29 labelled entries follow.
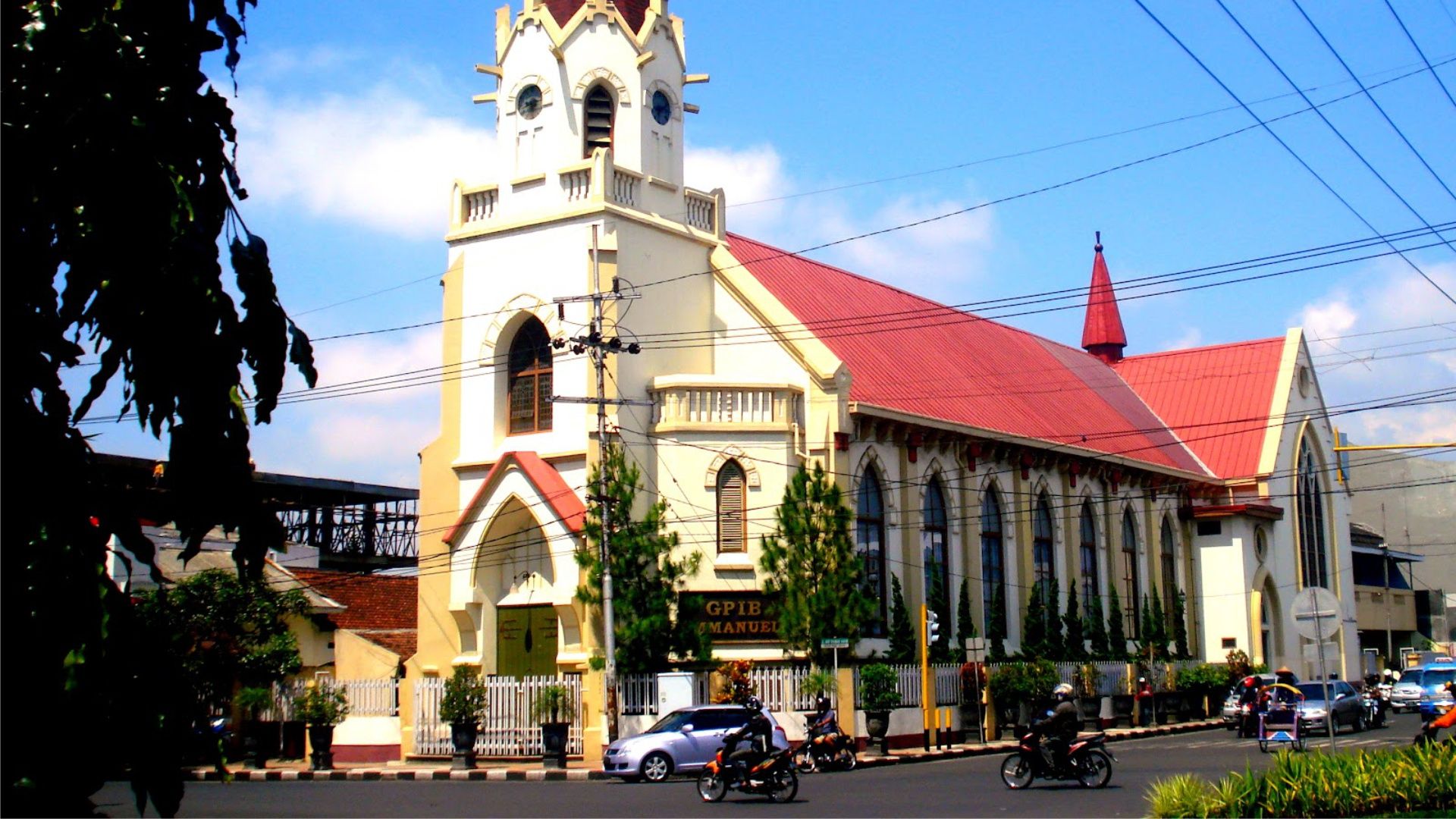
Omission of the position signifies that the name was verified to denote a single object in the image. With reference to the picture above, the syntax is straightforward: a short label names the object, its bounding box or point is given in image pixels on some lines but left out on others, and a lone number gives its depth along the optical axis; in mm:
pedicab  28375
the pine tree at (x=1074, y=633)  40438
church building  31203
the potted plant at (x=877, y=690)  30344
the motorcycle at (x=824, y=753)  25844
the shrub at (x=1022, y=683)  34906
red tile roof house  32906
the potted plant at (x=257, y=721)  31844
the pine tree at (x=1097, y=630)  42125
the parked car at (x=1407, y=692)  46969
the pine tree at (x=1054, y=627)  39469
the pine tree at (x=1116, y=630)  43031
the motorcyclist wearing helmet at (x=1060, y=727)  20984
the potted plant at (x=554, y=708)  29391
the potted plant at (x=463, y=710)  29594
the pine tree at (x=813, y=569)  30250
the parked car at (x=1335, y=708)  33875
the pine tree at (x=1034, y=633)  38531
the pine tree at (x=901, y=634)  33188
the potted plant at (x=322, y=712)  30391
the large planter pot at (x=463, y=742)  29406
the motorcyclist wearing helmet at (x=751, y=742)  19969
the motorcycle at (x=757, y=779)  19781
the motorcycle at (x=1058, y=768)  20875
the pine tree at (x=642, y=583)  29422
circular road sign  18875
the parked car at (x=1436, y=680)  43125
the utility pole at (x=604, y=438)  28438
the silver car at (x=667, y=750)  24781
